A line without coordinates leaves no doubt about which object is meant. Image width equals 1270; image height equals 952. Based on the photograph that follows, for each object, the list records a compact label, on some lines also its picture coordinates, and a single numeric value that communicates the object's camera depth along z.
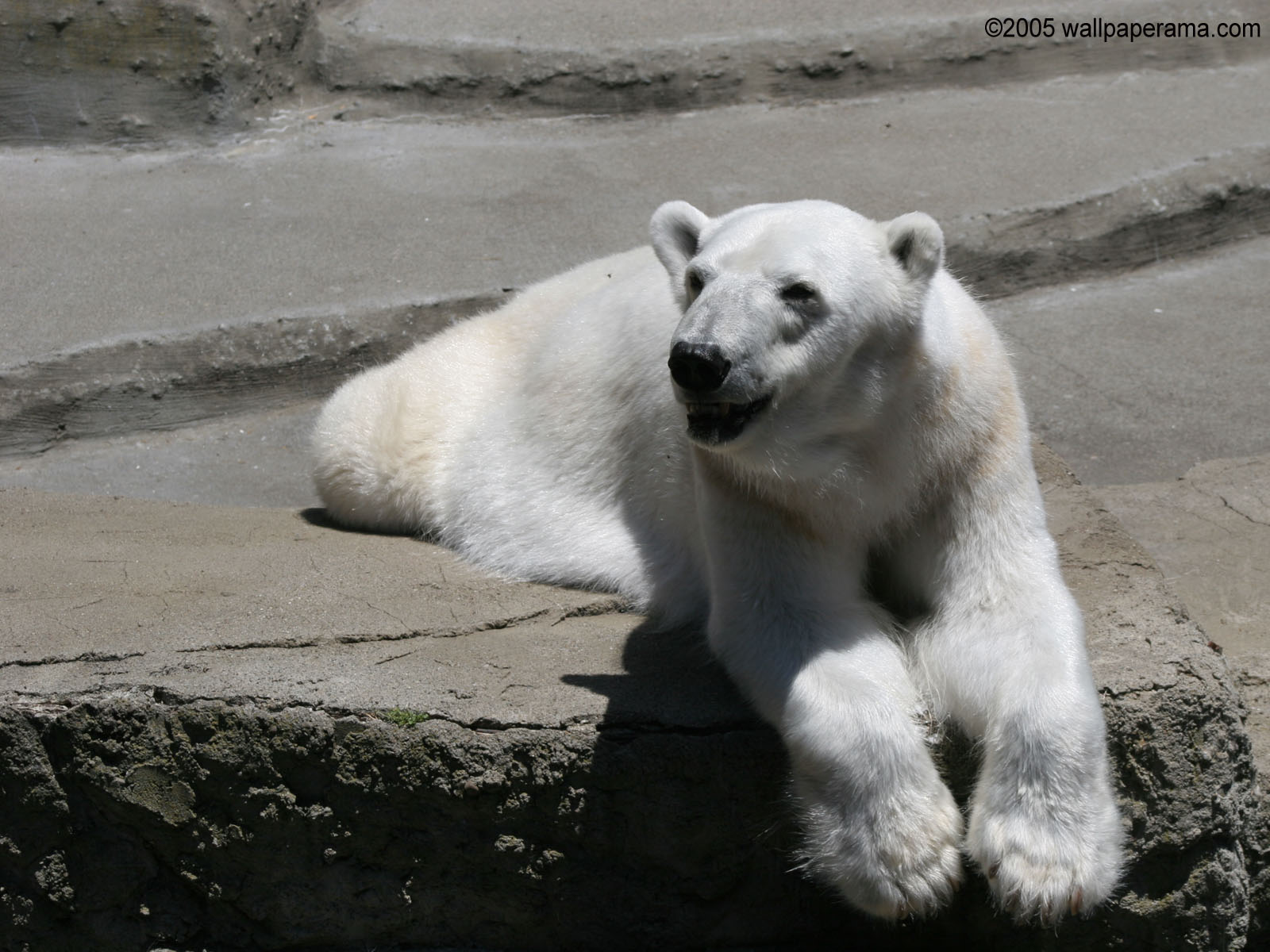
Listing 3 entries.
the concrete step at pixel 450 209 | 9.91
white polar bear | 4.31
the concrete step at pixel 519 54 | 12.73
